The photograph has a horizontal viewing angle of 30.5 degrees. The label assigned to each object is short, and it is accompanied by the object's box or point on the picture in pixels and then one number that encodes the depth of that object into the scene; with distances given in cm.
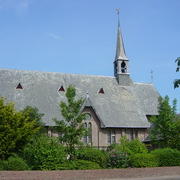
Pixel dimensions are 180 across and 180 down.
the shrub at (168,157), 2634
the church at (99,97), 4053
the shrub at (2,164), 2117
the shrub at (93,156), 2447
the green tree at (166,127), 3259
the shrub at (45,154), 2191
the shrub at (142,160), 2492
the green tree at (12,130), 2412
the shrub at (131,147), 2715
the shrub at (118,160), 2458
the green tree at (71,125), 2491
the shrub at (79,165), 2243
